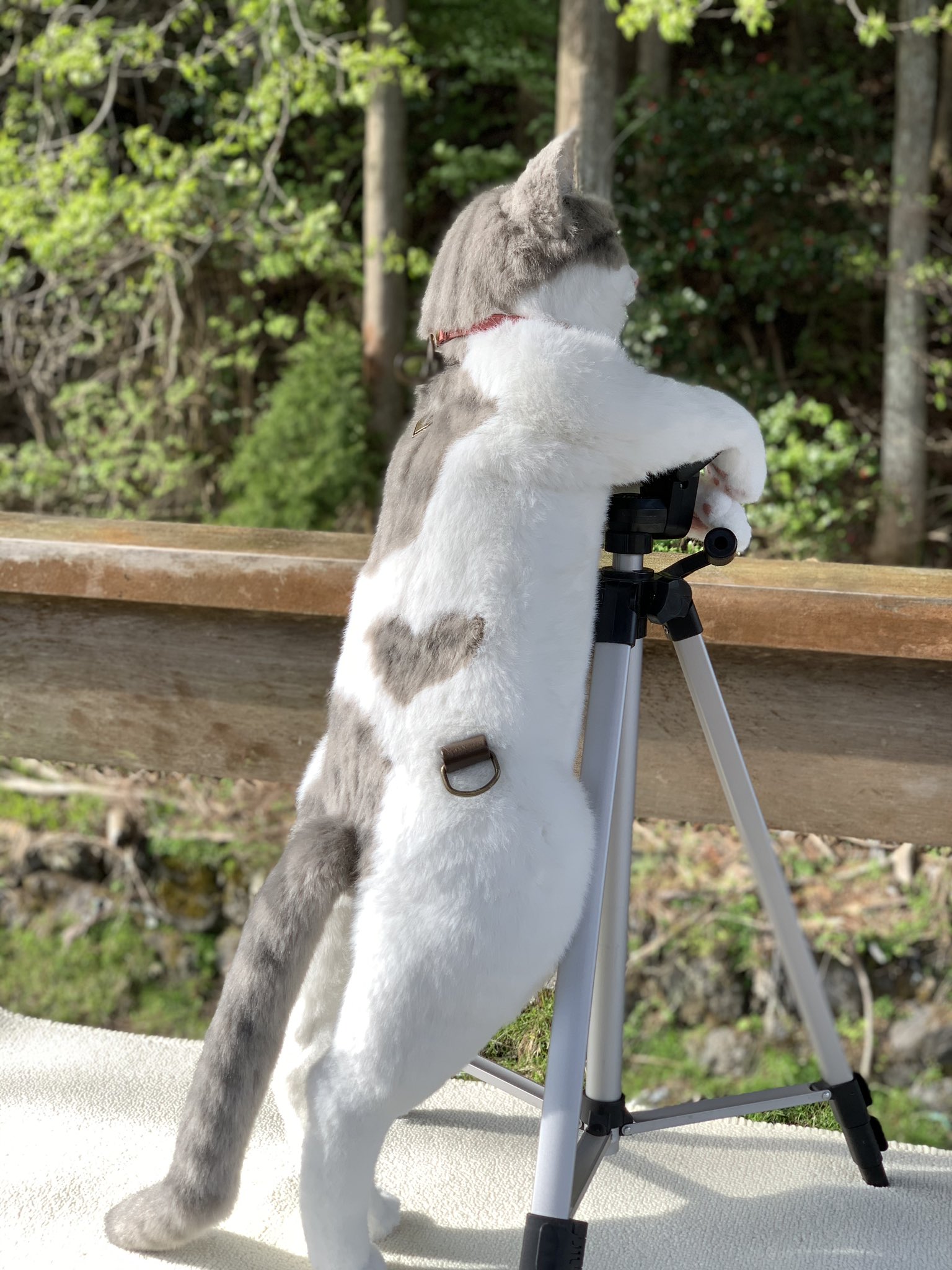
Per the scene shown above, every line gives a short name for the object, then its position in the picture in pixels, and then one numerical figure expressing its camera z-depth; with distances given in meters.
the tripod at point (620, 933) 1.02
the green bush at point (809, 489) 4.96
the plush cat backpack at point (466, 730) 0.96
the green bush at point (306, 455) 5.28
